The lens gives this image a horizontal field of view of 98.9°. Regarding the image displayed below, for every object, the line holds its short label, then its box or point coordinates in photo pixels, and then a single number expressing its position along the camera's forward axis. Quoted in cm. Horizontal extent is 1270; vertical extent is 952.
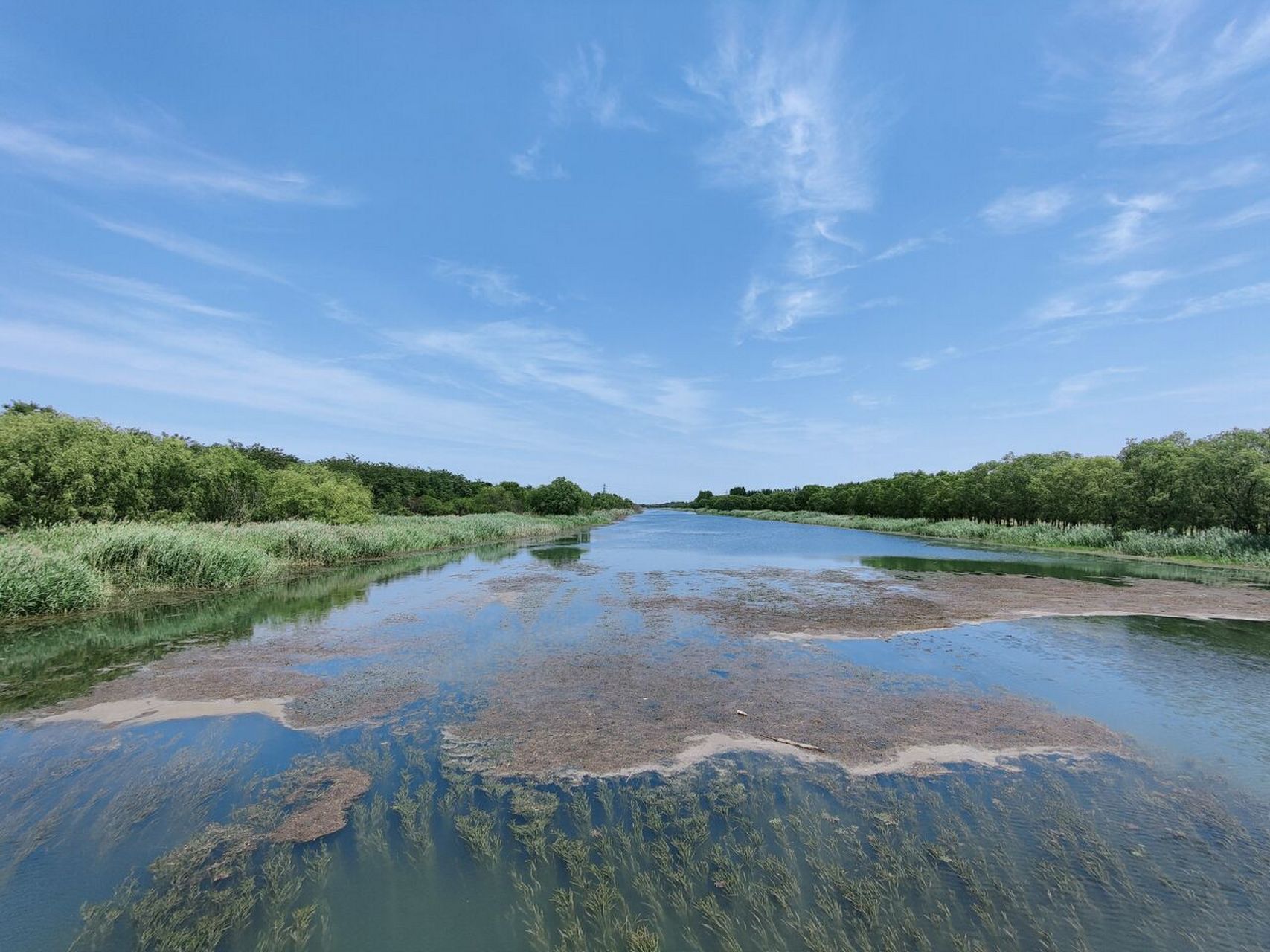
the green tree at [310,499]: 3134
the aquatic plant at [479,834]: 445
